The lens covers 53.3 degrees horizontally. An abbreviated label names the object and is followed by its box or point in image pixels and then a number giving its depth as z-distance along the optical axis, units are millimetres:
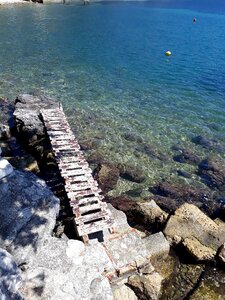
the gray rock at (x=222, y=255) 9000
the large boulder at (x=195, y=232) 9220
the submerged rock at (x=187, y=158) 15340
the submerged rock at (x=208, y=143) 16641
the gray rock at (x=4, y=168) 8423
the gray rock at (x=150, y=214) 10364
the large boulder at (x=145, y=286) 7465
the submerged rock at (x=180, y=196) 12304
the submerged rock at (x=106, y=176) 12764
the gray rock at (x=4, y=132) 14702
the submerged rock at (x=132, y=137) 16630
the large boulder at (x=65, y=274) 6734
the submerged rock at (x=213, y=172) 14028
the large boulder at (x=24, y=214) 7430
